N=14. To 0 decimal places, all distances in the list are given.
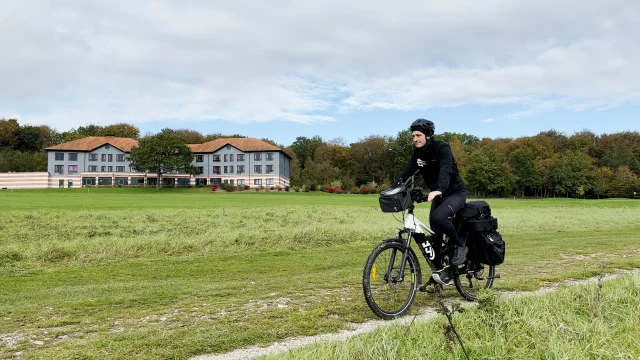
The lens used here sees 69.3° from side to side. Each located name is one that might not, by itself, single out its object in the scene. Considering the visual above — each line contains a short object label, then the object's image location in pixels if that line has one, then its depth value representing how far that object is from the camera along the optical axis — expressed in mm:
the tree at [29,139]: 116438
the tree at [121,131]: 124938
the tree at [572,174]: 88438
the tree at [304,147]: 119844
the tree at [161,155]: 89062
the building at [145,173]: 99750
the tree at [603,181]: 89375
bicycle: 5336
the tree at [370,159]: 105188
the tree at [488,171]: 87812
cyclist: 5805
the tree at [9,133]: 113312
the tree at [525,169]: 92562
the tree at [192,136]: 122875
